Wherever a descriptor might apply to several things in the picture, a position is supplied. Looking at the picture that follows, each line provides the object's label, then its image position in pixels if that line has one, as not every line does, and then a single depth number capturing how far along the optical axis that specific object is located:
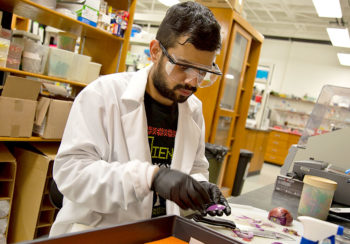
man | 0.99
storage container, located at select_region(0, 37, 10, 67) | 2.11
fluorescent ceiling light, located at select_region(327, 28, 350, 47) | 6.52
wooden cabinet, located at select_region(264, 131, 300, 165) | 8.98
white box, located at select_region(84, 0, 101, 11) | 2.60
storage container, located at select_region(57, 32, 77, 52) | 2.82
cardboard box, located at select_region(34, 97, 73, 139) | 2.35
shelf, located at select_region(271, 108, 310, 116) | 9.74
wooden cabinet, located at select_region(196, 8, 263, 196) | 3.87
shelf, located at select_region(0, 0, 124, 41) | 2.24
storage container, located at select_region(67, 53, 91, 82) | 2.64
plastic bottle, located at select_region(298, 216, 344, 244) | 0.73
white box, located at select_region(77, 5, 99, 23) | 2.56
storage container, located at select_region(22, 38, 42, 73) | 2.33
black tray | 0.73
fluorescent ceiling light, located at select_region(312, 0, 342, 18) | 5.16
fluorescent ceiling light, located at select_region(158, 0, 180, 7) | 6.22
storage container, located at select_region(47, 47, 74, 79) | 2.46
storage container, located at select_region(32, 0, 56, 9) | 2.27
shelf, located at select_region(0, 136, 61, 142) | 2.12
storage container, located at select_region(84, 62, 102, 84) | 2.79
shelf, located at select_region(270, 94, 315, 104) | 9.71
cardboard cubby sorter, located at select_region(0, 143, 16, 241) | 2.14
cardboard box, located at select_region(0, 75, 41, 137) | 2.10
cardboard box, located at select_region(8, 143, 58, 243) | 2.27
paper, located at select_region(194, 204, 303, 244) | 1.21
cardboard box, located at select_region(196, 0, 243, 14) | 3.68
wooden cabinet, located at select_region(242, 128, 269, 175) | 6.23
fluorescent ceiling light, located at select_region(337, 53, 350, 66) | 8.16
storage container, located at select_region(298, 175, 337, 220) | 1.48
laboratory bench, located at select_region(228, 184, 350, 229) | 1.63
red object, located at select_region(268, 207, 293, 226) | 1.41
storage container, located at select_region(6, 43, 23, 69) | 2.21
